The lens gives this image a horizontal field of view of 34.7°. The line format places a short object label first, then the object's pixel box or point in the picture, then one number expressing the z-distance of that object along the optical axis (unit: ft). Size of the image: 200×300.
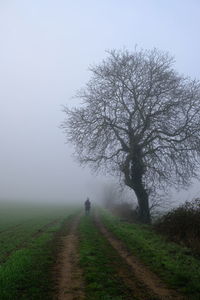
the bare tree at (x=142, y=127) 92.17
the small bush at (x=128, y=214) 107.96
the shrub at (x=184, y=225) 55.64
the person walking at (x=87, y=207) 146.61
